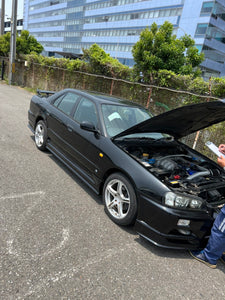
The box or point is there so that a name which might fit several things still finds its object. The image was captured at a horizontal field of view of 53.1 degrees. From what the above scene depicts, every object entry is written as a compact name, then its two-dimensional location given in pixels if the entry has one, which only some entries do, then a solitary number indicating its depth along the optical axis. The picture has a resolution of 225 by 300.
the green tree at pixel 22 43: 20.47
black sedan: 2.51
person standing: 2.43
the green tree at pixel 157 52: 10.09
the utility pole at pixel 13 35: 16.59
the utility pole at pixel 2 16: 23.59
